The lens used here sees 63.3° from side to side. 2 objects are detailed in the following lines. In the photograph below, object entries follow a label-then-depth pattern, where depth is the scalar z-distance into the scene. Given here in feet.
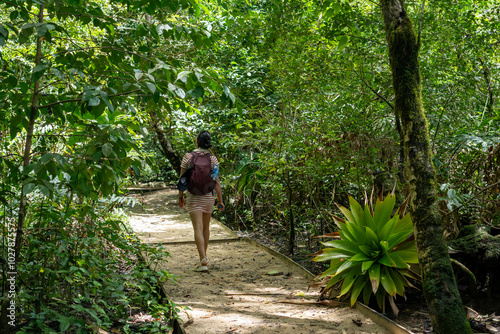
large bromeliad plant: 13.12
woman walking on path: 18.78
